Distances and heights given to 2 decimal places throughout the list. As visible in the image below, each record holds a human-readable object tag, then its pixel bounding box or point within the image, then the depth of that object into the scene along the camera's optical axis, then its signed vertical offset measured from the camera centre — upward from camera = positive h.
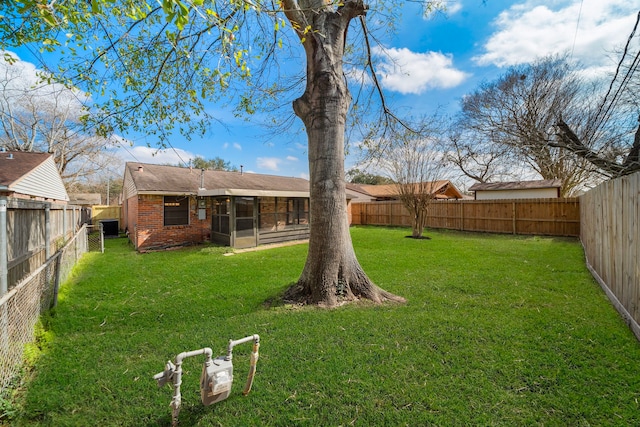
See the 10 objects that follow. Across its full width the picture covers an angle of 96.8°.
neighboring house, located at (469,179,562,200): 16.44 +1.39
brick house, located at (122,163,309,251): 10.64 +0.15
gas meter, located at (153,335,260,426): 1.80 -1.07
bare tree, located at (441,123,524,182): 15.05 +3.77
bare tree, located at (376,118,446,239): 13.27 +1.85
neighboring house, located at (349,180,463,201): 23.48 +1.92
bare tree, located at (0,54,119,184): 19.50 +5.73
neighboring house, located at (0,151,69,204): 9.35 +1.62
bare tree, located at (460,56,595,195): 13.30 +6.18
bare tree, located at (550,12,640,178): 6.02 +1.89
